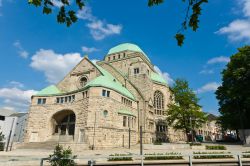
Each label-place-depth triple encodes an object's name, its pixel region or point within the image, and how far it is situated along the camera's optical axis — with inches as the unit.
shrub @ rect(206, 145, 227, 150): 952.3
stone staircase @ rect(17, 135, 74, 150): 1186.4
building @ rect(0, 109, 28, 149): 2309.3
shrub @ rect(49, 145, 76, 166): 393.1
